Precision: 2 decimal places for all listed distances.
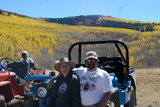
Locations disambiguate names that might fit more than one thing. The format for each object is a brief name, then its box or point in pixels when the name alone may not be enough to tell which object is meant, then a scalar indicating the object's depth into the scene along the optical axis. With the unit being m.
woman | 4.00
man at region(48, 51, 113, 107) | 3.91
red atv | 6.35
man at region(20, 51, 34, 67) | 8.47
